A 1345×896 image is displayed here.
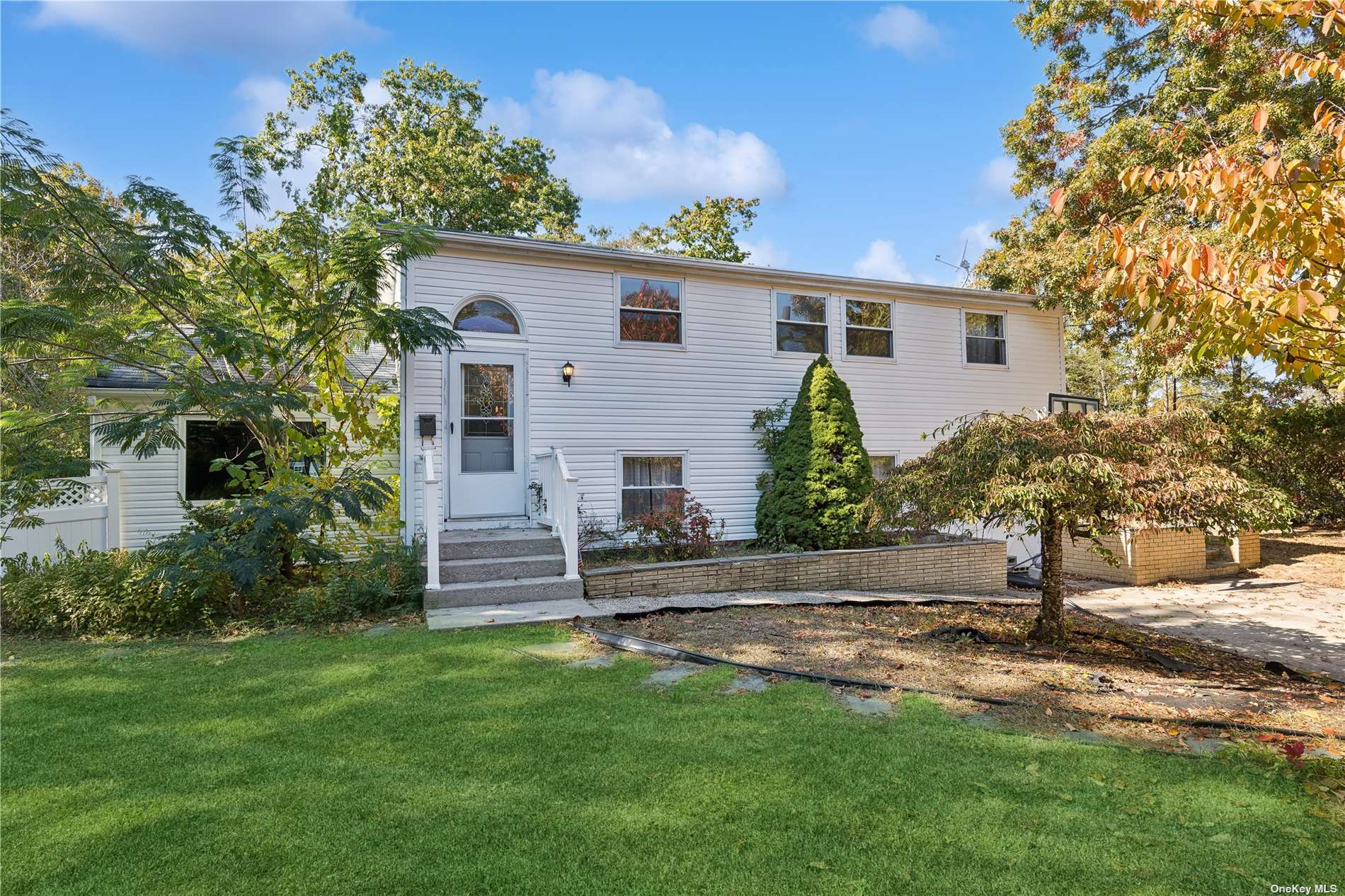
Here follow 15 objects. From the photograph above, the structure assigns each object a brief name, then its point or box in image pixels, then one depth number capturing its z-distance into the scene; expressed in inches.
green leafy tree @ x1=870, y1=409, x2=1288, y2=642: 215.6
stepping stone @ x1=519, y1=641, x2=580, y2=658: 218.2
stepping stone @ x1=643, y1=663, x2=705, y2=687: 187.4
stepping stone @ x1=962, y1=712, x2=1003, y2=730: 151.7
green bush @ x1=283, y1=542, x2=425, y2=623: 264.1
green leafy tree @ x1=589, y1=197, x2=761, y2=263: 861.8
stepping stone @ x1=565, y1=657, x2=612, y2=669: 203.6
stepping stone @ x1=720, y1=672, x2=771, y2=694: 179.2
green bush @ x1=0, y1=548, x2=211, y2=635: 247.3
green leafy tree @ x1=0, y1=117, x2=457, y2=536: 258.8
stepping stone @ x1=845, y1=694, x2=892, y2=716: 161.3
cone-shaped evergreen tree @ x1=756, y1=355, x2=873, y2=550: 380.5
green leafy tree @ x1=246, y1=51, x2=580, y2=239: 788.6
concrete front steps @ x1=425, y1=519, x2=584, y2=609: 284.0
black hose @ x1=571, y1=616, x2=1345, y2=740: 151.9
